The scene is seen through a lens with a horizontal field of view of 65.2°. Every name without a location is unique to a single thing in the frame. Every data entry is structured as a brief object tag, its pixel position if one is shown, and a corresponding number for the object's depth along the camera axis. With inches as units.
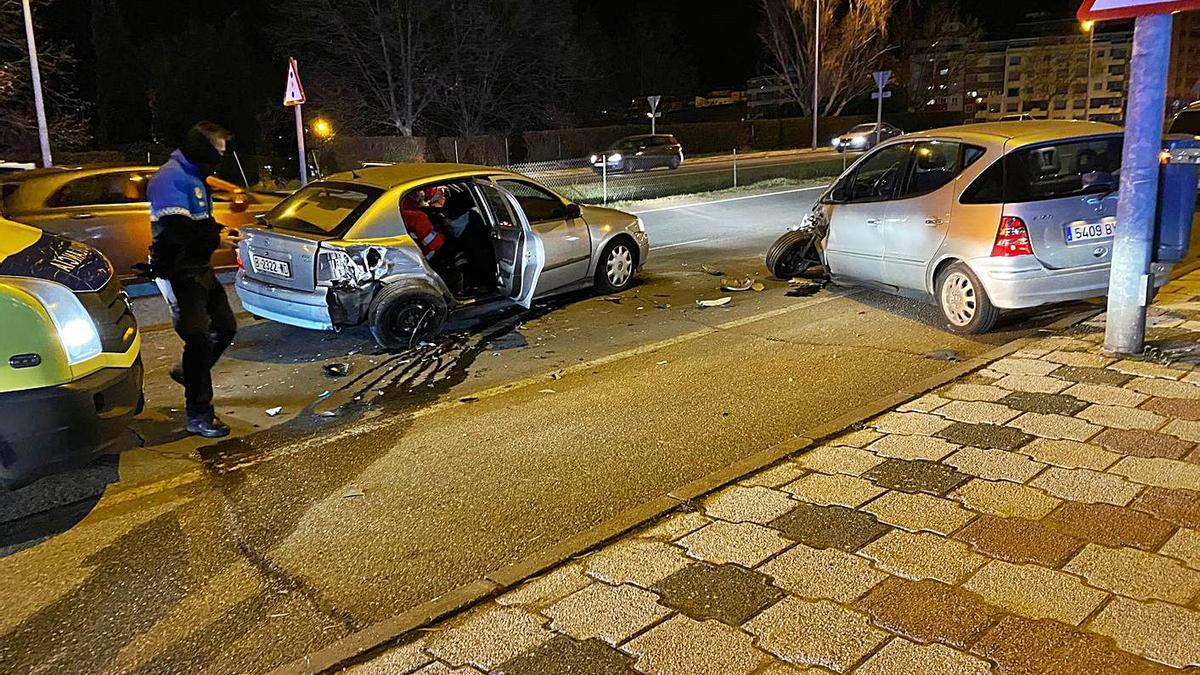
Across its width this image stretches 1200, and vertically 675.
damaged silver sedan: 298.2
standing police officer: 229.8
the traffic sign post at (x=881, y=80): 983.0
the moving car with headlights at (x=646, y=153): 1261.1
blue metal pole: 239.5
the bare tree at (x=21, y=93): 786.2
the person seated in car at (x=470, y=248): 345.1
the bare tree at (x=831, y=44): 1847.9
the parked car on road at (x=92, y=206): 363.3
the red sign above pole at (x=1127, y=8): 224.8
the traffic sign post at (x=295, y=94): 495.2
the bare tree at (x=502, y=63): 1314.0
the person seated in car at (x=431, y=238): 332.2
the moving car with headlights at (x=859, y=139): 1590.8
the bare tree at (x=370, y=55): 1267.2
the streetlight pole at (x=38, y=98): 675.4
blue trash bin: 245.3
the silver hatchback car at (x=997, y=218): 285.4
